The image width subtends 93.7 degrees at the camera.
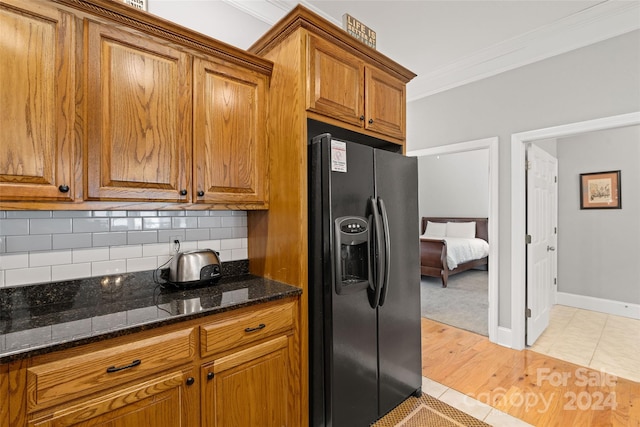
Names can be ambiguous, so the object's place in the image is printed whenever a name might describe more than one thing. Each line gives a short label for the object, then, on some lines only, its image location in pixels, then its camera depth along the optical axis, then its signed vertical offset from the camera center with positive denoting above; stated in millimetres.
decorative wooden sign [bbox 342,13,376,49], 1964 +1232
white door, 2889 -273
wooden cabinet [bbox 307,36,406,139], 1701 +784
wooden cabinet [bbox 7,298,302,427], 979 -645
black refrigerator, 1623 -409
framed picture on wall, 3762 +271
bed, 5109 -623
